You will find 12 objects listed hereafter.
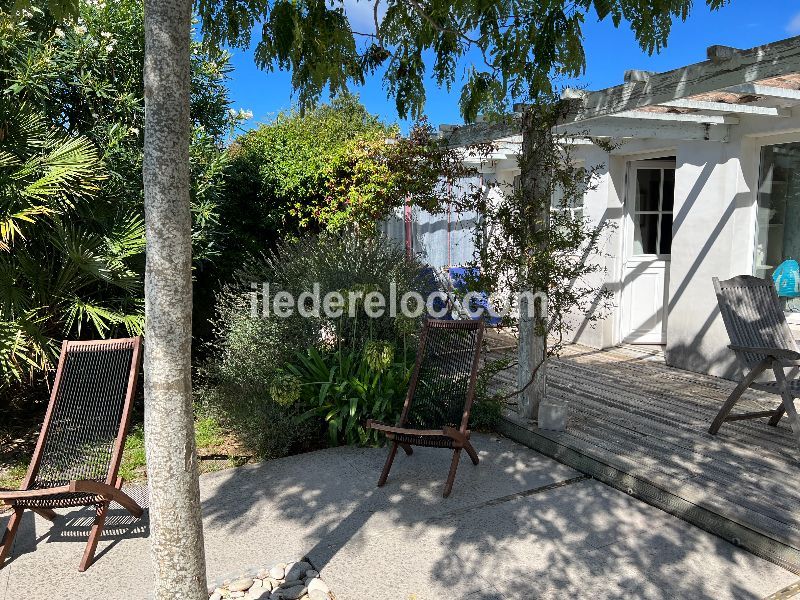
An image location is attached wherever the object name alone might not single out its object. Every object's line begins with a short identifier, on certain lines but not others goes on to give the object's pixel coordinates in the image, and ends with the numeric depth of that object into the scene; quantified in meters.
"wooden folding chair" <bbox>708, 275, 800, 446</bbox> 4.59
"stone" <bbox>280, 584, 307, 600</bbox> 3.04
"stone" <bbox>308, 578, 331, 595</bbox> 3.07
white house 5.72
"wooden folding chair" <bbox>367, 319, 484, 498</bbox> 4.69
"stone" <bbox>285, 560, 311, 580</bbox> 3.21
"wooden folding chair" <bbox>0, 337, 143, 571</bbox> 3.73
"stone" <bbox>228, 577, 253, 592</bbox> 3.07
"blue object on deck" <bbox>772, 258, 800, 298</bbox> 6.51
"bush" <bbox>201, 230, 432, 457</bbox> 5.06
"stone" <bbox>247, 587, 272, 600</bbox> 3.03
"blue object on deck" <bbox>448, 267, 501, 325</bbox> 5.24
